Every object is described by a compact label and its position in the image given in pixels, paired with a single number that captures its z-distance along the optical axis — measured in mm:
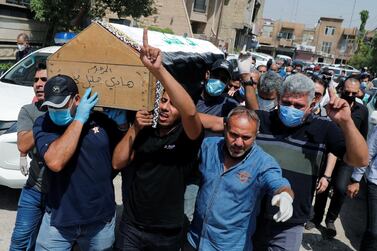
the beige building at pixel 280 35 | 74312
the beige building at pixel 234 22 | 38250
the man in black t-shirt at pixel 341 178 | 4547
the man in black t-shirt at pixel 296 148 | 2641
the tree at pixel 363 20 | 68875
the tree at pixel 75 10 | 14469
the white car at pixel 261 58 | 24178
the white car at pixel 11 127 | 4160
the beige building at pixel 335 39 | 76500
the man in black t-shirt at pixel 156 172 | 2404
